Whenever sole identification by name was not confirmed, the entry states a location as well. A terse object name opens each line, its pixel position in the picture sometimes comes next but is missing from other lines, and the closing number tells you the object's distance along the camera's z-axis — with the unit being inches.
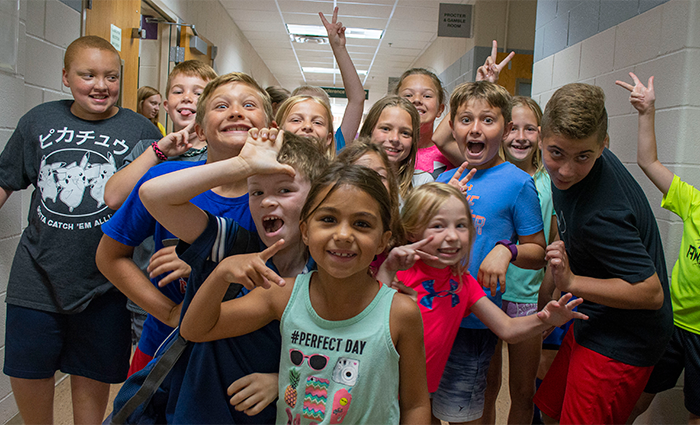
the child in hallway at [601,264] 56.9
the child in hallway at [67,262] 72.2
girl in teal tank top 43.7
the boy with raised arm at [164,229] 53.3
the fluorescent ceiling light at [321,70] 467.2
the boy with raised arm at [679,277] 74.9
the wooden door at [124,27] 119.7
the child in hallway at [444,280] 56.2
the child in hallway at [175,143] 62.7
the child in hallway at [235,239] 44.1
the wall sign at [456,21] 241.6
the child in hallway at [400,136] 74.8
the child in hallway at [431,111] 86.4
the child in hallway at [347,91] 84.5
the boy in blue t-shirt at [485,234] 64.5
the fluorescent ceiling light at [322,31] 315.6
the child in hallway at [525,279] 75.9
